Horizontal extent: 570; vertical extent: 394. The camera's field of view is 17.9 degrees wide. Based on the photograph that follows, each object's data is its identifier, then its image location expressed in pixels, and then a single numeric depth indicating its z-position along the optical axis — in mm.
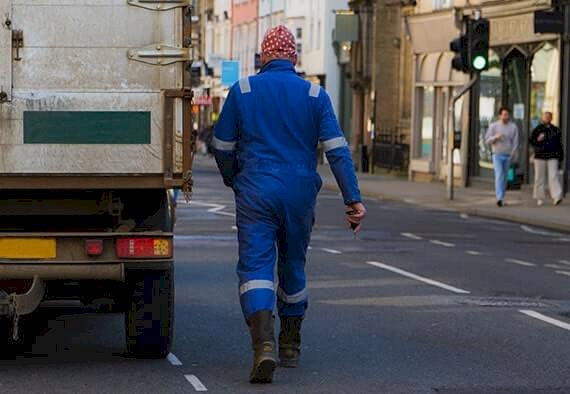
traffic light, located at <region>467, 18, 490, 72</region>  32875
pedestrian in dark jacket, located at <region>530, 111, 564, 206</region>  32438
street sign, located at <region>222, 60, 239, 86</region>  81875
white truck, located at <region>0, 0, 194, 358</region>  9984
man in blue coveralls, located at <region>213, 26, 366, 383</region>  9883
